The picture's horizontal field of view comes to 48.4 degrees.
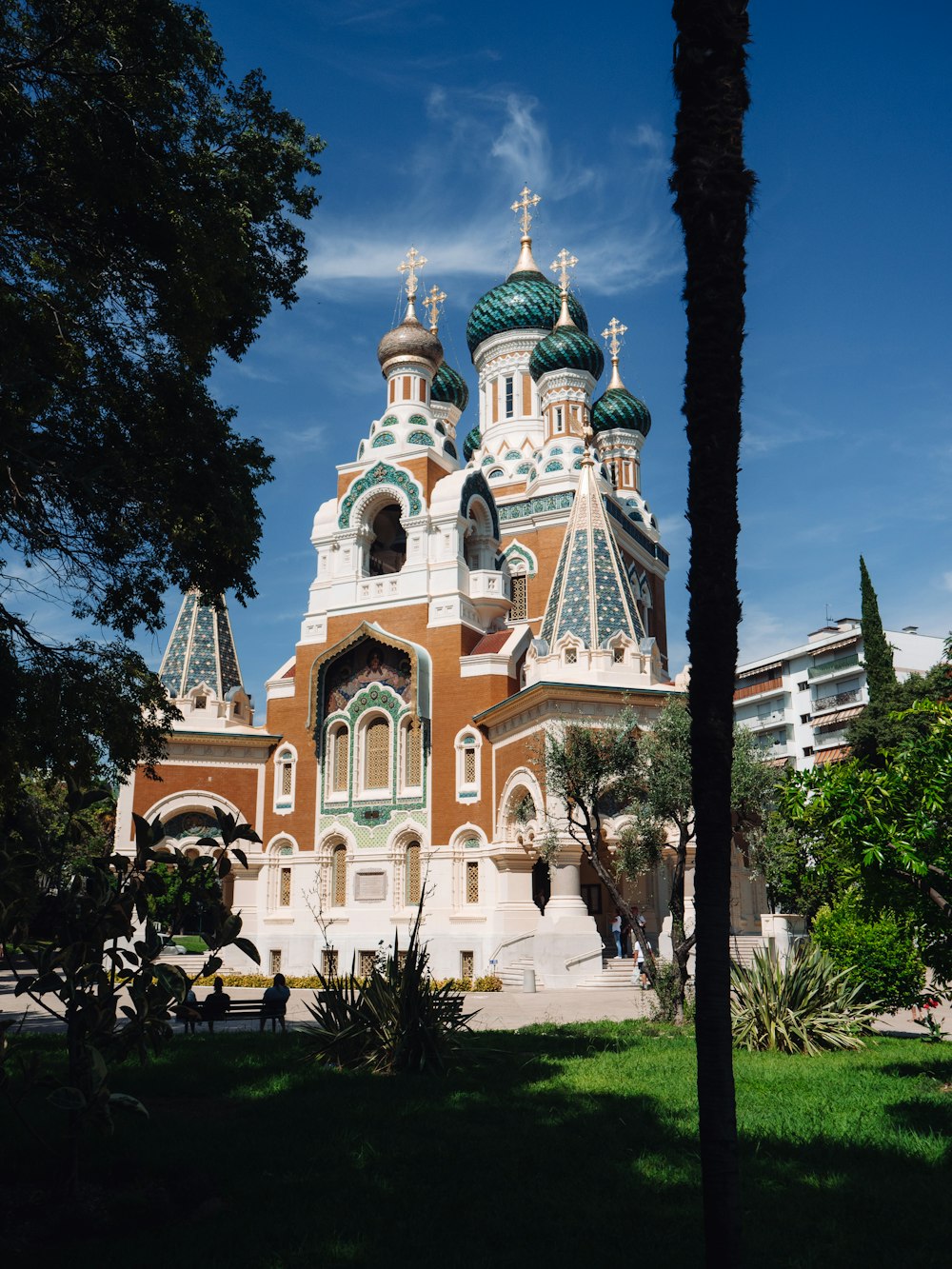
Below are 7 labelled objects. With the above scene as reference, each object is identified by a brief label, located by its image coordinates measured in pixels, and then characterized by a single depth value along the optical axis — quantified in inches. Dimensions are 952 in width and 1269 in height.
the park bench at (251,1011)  571.5
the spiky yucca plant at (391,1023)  378.9
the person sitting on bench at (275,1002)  571.8
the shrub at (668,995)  526.0
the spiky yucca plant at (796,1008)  426.6
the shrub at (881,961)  495.8
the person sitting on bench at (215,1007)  549.0
